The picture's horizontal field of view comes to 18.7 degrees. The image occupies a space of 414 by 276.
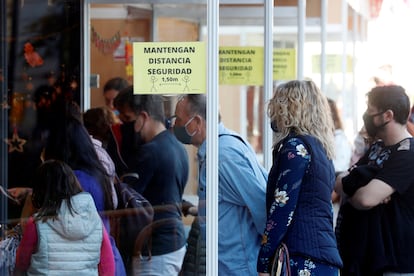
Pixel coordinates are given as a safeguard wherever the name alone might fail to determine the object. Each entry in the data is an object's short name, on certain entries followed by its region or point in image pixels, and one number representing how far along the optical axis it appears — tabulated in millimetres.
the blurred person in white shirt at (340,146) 12755
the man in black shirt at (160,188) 6608
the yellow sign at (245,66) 9727
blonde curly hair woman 5772
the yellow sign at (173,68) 5659
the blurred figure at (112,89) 7821
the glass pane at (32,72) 9298
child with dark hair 5938
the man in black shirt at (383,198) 6506
